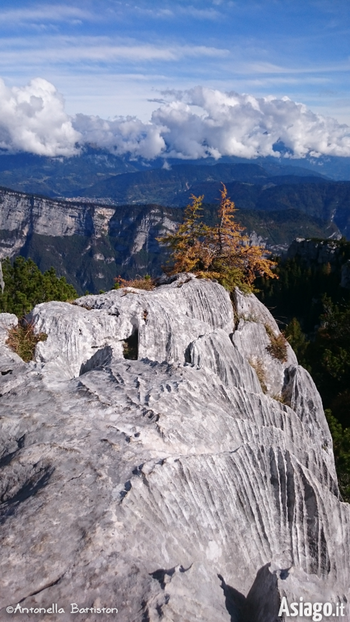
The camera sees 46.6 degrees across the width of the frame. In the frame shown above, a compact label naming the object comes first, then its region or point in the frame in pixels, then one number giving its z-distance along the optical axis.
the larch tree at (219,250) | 22.58
